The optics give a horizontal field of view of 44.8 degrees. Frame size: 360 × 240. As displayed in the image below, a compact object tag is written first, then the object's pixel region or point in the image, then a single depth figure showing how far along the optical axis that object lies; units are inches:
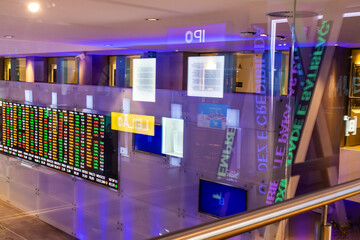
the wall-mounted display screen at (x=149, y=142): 121.0
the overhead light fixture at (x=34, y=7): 88.3
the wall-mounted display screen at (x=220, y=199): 112.3
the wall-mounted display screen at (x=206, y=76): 113.4
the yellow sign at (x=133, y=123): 121.1
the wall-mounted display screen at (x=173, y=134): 118.4
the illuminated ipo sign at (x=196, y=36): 120.5
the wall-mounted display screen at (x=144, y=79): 116.7
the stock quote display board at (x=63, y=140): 97.3
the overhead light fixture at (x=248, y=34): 129.4
